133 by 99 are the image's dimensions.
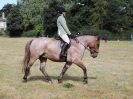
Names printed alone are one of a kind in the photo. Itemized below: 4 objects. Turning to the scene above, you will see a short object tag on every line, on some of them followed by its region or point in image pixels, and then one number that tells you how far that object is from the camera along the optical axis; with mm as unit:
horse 14125
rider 13812
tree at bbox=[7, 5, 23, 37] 94625
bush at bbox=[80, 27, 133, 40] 74906
